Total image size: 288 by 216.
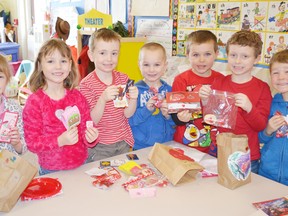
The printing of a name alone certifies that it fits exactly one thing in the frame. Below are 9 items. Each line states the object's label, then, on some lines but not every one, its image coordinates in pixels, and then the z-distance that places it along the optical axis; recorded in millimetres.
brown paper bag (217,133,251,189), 1408
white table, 1242
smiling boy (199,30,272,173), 1816
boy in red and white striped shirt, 1933
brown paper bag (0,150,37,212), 1203
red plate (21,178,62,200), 1316
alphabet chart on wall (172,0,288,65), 2503
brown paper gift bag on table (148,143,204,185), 1451
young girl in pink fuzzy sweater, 1596
